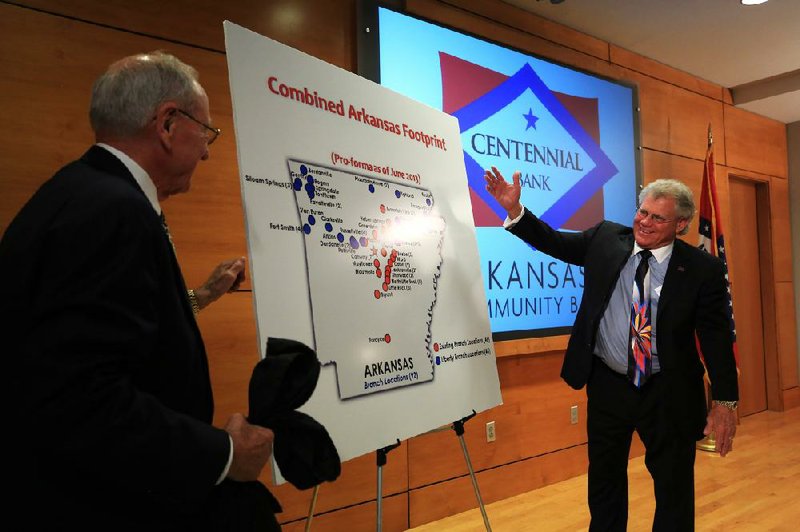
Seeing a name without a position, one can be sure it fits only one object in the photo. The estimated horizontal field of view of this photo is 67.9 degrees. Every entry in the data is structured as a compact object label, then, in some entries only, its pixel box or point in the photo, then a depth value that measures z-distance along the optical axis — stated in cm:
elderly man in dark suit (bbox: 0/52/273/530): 85
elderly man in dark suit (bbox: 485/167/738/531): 223
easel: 161
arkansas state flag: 441
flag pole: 439
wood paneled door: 545
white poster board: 148
